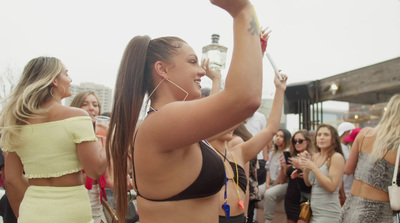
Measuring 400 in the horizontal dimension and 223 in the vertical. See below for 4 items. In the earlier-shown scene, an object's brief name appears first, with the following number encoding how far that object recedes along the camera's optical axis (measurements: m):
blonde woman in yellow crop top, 1.97
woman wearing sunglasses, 4.20
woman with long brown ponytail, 0.89
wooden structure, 8.20
